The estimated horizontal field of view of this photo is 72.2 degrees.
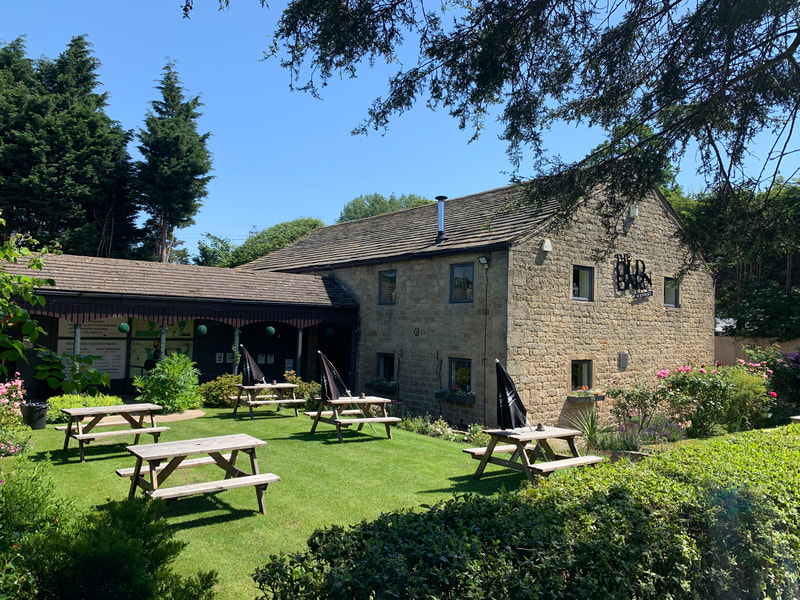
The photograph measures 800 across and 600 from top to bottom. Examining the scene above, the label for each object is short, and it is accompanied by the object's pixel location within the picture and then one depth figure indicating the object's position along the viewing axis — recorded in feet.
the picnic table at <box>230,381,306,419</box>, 44.50
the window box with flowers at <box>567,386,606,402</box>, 50.34
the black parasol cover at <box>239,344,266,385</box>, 45.34
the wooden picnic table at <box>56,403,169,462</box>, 28.84
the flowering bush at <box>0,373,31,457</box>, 24.62
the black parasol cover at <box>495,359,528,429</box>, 26.73
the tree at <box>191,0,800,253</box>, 21.22
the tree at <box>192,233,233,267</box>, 135.13
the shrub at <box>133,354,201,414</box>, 46.21
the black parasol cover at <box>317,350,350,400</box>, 36.55
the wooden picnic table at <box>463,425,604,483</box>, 24.75
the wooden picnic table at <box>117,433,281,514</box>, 19.84
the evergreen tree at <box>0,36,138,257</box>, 92.48
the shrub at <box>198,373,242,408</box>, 51.11
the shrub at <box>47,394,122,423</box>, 40.52
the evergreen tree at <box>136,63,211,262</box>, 108.17
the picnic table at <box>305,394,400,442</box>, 35.83
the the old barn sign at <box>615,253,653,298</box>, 56.13
